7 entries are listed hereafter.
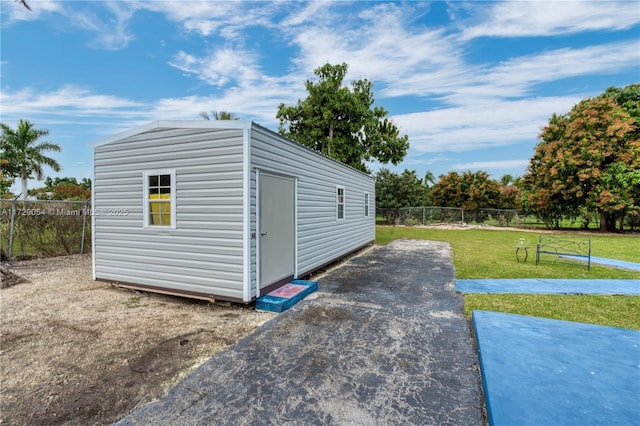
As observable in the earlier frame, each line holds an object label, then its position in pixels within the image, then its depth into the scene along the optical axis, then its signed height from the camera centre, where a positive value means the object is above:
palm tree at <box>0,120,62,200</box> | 20.19 +4.12
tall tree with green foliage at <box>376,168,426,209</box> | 24.56 +1.55
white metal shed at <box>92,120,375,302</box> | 4.23 +0.00
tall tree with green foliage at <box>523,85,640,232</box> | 14.88 +2.63
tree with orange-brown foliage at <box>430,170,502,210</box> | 24.45 +1.62
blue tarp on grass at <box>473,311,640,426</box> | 1.89 -1.32
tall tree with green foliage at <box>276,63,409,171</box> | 18.42 +5.70
